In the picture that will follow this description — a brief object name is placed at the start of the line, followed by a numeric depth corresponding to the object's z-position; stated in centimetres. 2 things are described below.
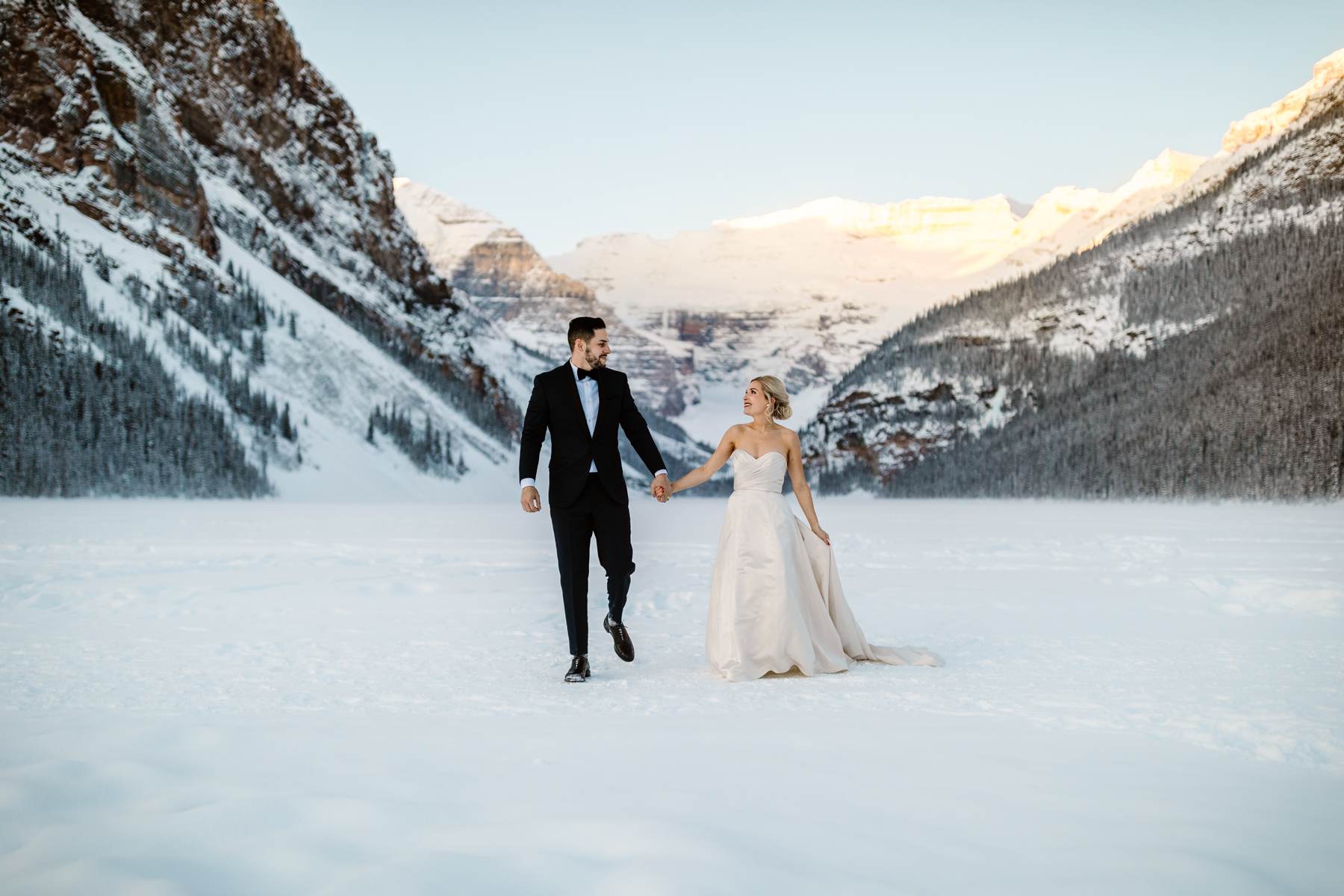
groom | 891
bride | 887
